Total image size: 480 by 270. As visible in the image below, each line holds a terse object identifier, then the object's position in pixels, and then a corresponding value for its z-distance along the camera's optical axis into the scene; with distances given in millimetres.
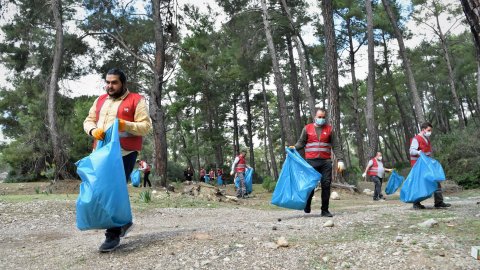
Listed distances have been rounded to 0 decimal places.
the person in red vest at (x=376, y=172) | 11172
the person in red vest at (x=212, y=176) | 28234
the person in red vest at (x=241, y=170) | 13476
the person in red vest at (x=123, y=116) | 4070
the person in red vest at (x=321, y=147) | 6297
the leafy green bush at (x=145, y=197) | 8977
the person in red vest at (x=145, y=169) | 17062
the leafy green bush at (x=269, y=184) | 16719
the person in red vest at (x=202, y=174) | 27253
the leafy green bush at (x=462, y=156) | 14914
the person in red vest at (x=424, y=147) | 7121
